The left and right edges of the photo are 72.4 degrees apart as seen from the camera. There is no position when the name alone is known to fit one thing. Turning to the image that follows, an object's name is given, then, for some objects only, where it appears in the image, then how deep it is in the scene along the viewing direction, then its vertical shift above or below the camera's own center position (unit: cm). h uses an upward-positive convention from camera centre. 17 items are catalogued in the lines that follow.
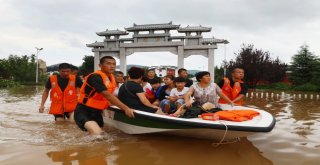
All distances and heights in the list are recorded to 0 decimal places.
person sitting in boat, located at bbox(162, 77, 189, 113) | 383 -33
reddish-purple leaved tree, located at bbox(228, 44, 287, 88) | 1618 +114
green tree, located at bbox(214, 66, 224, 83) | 2442 +83
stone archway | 2081 +373
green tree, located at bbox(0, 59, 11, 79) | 2366 +91
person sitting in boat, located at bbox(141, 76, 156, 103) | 460 -25
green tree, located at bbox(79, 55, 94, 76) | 3270 +219
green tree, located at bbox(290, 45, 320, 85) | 1793 +114
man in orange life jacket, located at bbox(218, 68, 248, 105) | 418 -14
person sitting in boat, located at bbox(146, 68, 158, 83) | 508 +10
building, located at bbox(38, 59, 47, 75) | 4272 +301
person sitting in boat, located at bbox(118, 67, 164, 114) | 320 -21
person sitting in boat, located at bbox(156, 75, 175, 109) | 437 -18
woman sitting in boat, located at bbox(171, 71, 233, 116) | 353 -19
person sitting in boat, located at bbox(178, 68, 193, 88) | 457 +13
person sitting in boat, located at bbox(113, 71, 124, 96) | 506 +2
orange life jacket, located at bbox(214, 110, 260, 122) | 284 -47
